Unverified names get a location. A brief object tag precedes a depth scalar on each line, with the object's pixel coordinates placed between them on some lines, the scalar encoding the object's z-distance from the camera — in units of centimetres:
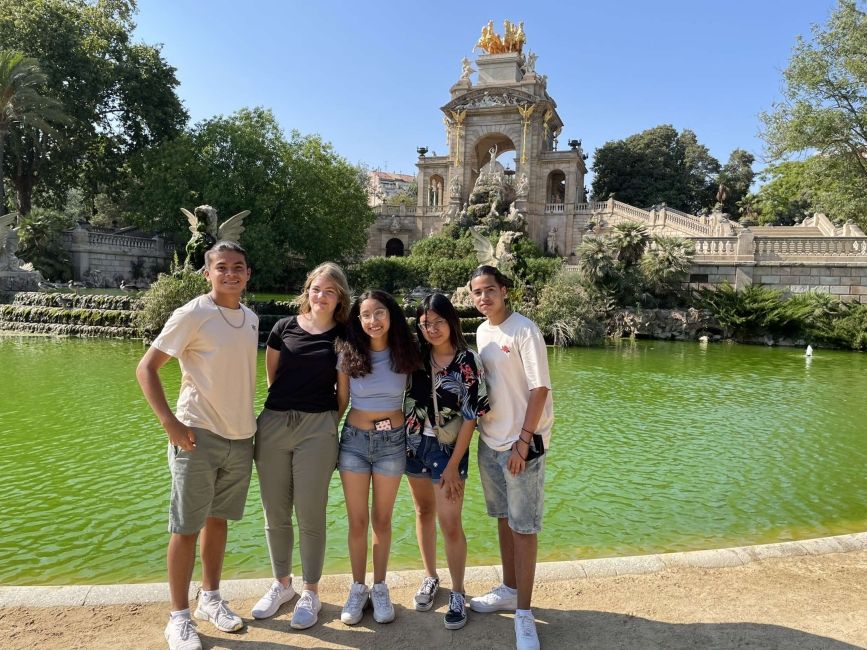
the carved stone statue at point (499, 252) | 1889
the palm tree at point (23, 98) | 2522
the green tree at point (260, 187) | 2770
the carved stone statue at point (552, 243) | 3941
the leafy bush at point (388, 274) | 3322
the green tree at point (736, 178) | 5156
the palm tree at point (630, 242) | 2209
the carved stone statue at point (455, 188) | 4147
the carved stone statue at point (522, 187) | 3872
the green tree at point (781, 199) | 4531
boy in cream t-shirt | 288
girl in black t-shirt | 315
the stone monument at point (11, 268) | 2172
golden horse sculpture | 4525
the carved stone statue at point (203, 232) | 1566
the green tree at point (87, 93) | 2948
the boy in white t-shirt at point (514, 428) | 299
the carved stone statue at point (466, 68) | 4381
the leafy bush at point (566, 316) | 1850
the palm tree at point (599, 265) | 2164
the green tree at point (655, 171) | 4966
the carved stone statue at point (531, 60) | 4372
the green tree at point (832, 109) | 2036
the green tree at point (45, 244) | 2617
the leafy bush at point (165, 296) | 1543
